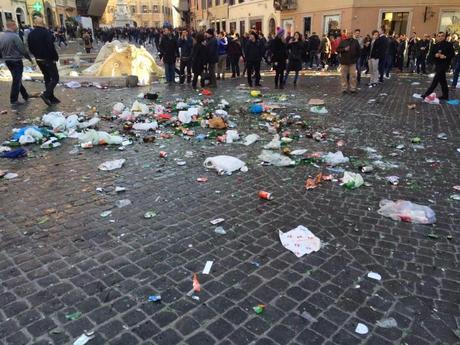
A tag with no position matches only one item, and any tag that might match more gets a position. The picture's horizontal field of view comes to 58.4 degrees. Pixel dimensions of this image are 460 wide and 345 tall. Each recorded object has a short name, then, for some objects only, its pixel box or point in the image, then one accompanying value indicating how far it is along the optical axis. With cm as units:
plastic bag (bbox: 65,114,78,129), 744
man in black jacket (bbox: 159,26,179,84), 1301
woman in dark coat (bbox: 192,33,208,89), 1238
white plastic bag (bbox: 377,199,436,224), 403
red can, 453
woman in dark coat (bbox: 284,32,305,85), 1262
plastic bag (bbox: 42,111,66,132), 732
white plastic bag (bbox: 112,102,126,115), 891
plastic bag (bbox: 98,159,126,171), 551
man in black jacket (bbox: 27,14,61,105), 916
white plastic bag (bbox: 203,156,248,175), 540
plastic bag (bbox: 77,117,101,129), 760
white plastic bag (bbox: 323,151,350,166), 570
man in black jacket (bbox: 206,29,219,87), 1265
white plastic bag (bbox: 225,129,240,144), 676
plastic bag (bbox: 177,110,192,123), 800
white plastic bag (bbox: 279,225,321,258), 350
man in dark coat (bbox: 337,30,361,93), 1123
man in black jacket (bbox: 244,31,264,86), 1250
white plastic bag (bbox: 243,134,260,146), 665
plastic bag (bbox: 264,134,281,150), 632
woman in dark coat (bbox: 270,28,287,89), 1220
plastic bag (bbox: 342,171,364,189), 486
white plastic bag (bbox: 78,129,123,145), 659
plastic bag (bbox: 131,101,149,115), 869
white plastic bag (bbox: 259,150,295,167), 564
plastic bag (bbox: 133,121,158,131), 755
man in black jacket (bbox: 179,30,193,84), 1323
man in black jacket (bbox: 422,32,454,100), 1027
